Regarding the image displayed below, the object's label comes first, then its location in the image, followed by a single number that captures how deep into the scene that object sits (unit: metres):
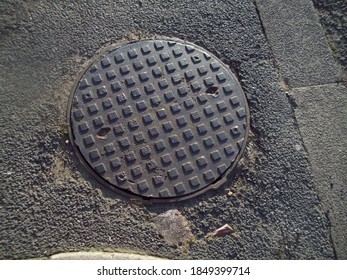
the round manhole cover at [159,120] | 2.32
